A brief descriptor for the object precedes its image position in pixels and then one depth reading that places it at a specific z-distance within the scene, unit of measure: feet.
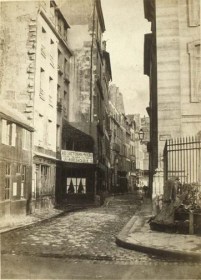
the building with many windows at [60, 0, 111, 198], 81.20
